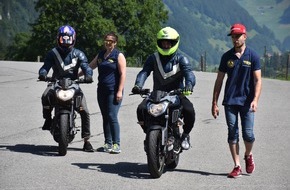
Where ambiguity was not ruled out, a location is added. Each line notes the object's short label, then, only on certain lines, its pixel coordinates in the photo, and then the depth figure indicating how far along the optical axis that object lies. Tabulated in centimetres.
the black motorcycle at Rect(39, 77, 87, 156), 1377
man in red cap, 1166
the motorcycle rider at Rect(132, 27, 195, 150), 1203
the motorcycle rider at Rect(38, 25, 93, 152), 1424
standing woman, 1427
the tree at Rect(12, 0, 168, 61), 10381
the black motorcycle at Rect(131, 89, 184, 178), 1142
